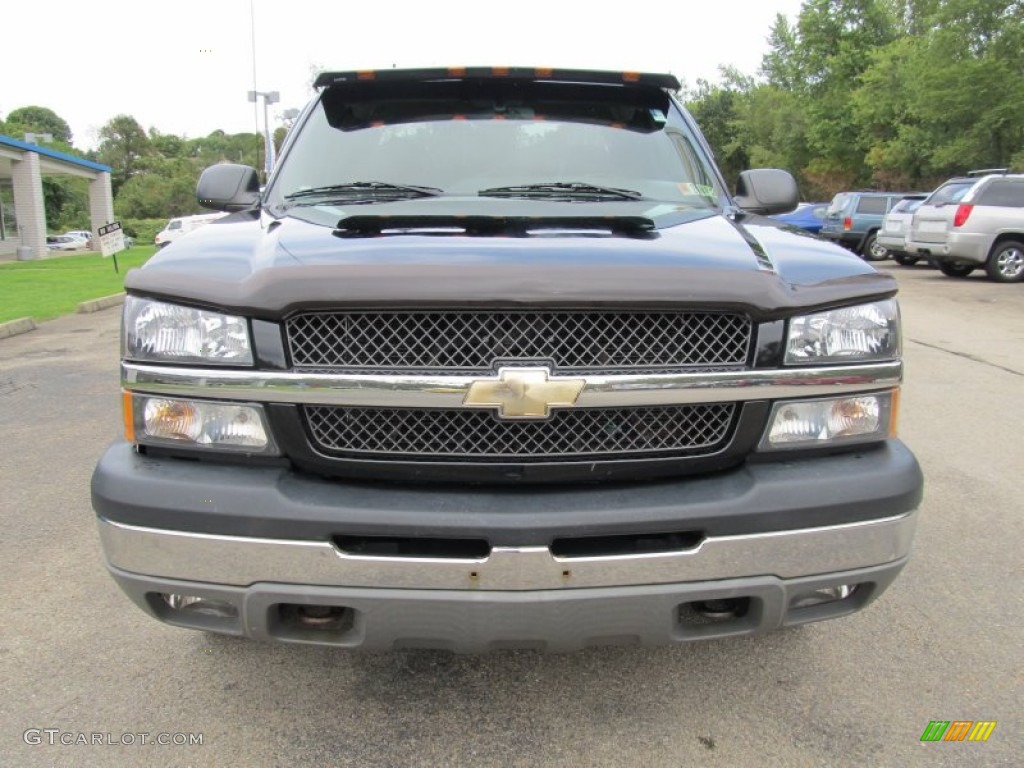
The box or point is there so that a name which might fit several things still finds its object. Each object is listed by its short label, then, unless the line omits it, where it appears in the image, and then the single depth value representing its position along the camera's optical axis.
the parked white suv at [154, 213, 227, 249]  26.67
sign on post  17.25
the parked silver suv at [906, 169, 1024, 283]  14.34
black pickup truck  1.91
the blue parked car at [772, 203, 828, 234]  24.91
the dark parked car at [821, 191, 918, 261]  20.94
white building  29.00
